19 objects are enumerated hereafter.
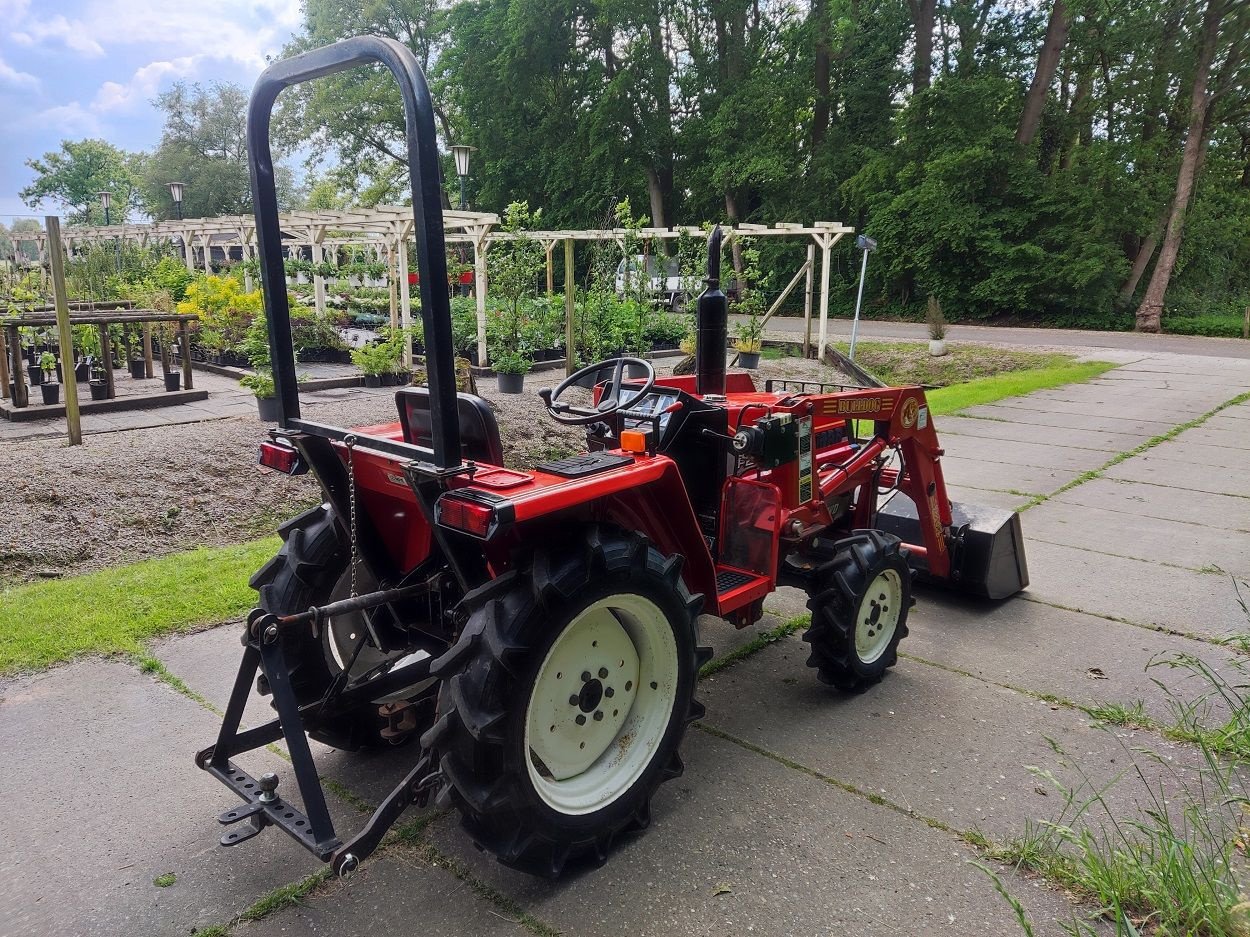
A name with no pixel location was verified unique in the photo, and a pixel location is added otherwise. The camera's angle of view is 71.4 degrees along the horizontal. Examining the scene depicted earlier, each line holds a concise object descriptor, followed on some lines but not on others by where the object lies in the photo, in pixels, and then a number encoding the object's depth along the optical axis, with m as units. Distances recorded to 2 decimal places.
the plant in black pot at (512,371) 11.48
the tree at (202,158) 47.91
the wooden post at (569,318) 11.35
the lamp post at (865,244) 11.57
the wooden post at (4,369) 9.29
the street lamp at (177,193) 22.92
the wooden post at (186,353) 10.45
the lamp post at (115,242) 18.06
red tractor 2.12
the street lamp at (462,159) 15.98
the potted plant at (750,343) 14.07
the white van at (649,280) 13.65
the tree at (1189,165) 21.16
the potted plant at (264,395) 8.61
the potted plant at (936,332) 16.62
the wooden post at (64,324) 6.72
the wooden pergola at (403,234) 12.46
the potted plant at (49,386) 9.47
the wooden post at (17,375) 8.63
